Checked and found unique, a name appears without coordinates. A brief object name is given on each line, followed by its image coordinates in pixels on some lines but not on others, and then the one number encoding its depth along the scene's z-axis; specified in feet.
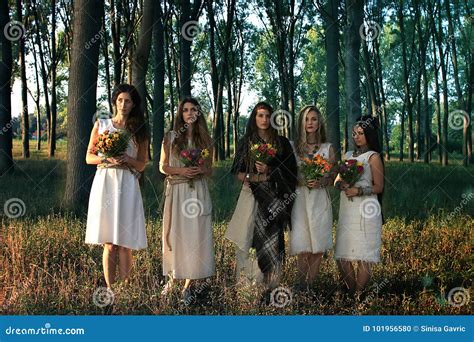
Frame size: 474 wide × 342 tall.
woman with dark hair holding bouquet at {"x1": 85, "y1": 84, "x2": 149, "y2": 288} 15.72
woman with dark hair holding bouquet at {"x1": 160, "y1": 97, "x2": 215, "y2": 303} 16.38
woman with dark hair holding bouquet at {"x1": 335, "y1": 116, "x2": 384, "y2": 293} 16.51
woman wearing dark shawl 16.58
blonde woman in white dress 16.61
